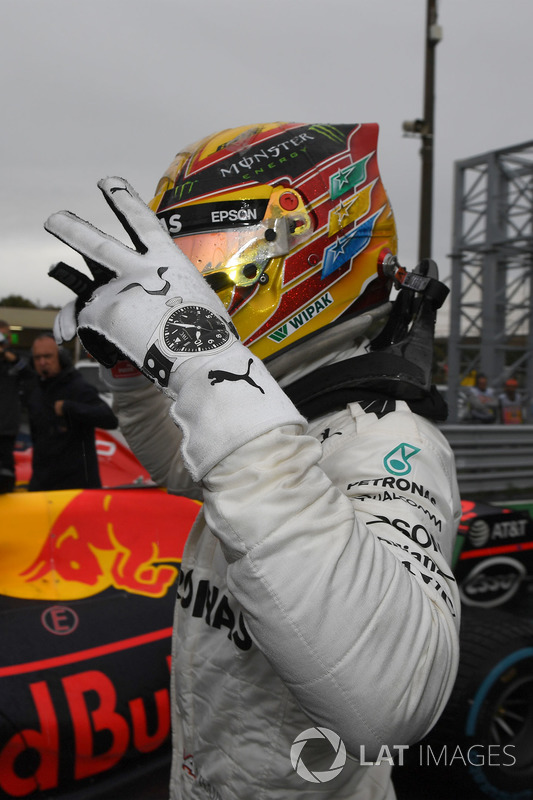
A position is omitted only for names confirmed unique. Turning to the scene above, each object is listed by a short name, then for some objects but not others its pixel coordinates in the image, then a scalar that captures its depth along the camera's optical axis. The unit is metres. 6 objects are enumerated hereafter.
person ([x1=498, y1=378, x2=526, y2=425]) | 9.37
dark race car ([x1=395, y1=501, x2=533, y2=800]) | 2.18
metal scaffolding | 9.84
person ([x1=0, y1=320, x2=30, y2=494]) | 4.34
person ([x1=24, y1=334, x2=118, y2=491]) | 3.97
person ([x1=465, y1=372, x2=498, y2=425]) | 8.97
